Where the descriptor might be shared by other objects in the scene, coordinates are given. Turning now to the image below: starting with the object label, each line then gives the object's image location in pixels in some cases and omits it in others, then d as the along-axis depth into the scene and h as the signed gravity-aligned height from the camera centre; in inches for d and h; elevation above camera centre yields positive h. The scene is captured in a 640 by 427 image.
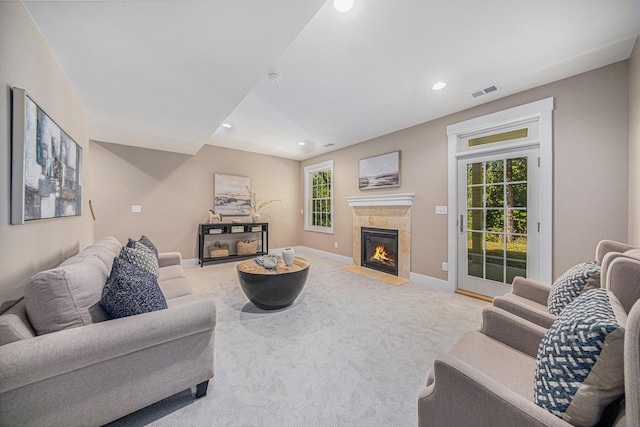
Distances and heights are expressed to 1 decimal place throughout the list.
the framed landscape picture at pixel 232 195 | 200.4 +15.1
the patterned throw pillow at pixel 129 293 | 50.1 -18.4
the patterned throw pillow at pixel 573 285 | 51.0 -16.7
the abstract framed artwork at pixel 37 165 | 46.7 +11.4
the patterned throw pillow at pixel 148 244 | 107.9 -15.2
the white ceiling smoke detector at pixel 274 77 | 91.9 +54.3
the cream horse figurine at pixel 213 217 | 190.1 -4.2
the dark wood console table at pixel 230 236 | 185.3 -21.0
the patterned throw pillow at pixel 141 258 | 81.0 -16.7
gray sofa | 38.3 -26.8
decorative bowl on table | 104.5 -22.7
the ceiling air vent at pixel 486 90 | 101.8 +54.8
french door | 106.2 -4.0
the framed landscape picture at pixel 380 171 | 158.9 +29.3
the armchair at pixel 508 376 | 23.2 -25.9
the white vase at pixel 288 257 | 109.0 -21.2
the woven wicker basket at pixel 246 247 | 199.5 -30.2
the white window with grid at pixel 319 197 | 219.8 +14.9
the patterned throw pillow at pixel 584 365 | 25.6 -18.3
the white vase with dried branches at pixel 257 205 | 217.1 +6.5
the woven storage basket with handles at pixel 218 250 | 188.9 -31.2
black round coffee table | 96.0 -30.2
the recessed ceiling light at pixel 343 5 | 59.9 +54.1
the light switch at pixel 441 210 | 133.8 +0.9
